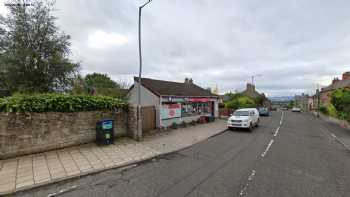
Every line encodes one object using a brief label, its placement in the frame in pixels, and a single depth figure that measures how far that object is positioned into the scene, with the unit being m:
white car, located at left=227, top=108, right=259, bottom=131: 11.72
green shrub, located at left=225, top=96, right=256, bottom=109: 26.95
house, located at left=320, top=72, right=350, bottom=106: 32.98
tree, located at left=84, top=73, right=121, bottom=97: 17.33
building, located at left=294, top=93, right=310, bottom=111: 66.71
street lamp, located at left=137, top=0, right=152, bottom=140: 8.33
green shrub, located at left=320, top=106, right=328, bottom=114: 26.02
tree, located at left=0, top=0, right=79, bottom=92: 11.45
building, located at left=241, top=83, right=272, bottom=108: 44.89
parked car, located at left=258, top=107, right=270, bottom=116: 27.24
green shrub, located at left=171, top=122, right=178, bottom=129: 12.37
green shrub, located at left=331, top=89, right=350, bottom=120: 13.60
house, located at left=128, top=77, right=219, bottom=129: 12.08
